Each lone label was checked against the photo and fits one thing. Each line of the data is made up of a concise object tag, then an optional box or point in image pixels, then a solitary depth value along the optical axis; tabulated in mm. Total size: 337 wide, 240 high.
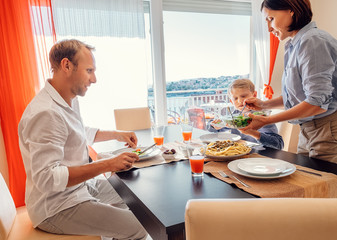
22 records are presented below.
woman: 1318
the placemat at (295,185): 925
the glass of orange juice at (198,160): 1119
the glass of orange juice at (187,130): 1746
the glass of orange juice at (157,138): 1691
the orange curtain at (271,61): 4031
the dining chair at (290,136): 2137
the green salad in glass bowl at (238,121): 1393
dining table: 791
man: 1084
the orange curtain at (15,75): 2588
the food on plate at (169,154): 1391
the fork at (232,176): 988
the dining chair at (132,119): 2723
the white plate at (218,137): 1710
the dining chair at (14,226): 1237
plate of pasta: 1285
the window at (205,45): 3777
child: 1903
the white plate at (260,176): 1022
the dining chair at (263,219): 503
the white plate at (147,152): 1401
